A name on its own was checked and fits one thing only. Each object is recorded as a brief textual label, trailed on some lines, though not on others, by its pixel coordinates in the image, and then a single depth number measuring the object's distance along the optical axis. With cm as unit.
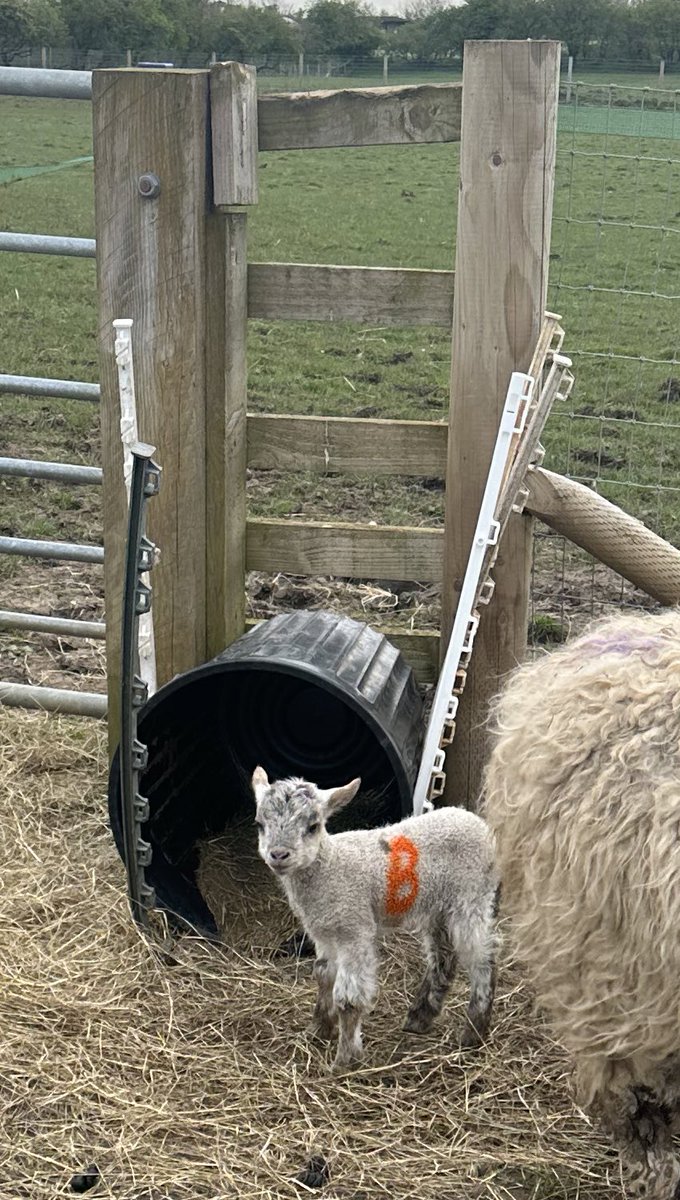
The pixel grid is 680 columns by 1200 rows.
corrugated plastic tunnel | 356
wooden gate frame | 373
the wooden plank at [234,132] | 377
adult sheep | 247
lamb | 330
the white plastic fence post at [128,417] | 373
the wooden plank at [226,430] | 396
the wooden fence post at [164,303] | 381
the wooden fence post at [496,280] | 363
